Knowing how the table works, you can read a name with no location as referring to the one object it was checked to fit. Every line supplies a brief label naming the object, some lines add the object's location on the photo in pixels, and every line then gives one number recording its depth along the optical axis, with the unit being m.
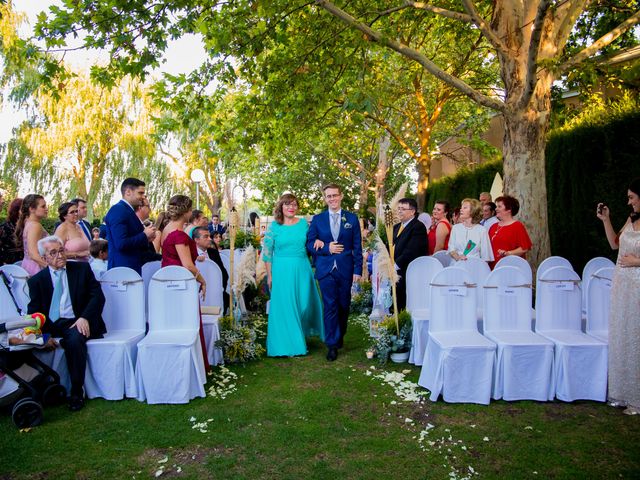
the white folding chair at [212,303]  6.33
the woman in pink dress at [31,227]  6.27
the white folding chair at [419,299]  6.18
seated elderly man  4.98
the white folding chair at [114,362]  5.13
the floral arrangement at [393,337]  6.34
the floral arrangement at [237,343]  6.43
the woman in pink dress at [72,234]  5.86
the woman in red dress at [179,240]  5.59
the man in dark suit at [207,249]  7.14
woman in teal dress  6.72
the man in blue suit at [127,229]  5.71
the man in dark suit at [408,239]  7.14
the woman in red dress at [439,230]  8.03
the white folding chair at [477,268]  6.23
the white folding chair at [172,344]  5.02
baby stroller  4.45
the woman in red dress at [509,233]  6.73
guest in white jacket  6.77
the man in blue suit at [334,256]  6.58
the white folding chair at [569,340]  4.91
